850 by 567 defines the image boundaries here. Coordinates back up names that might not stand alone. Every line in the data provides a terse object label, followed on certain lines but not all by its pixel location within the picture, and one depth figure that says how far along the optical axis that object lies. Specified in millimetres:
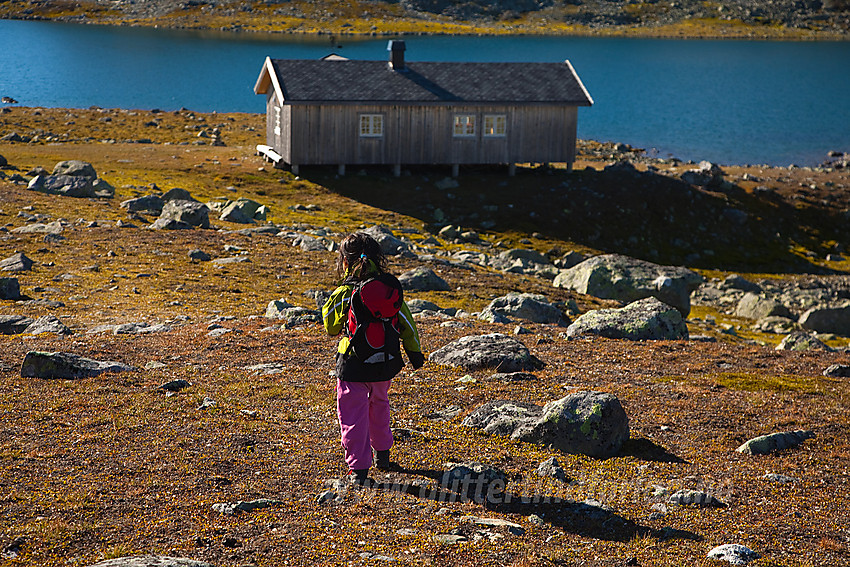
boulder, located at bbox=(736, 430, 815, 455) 9062
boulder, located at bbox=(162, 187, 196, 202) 30125
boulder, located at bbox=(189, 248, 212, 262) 20844
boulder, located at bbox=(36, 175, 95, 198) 28844
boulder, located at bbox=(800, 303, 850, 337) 25891
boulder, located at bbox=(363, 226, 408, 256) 23905
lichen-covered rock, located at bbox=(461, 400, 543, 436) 9227
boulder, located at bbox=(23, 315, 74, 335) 13648
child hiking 7629
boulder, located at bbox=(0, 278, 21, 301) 16312
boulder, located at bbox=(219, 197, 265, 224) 27922
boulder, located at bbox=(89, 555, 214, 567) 5672
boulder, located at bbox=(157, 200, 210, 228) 25516
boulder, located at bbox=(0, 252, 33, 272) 18453
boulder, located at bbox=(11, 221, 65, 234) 22305
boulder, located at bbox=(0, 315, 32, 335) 13922
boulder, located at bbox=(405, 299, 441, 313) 16594
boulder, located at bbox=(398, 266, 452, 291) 20094
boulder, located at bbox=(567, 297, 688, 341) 14711
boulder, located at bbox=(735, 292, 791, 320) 26328
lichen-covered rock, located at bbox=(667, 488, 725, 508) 7672
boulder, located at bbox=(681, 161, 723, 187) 39844
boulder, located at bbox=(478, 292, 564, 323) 17281
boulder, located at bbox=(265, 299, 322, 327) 14430
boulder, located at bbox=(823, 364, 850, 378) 13070
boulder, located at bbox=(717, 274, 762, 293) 29797
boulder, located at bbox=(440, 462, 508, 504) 7688
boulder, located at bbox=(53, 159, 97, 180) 31359
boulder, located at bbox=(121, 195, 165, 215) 27531
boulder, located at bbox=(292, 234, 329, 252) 23292
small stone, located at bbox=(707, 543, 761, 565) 6613
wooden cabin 37531
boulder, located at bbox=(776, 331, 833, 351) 18672
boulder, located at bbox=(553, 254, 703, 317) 24453
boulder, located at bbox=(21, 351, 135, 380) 10422
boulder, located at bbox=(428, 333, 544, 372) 11656
